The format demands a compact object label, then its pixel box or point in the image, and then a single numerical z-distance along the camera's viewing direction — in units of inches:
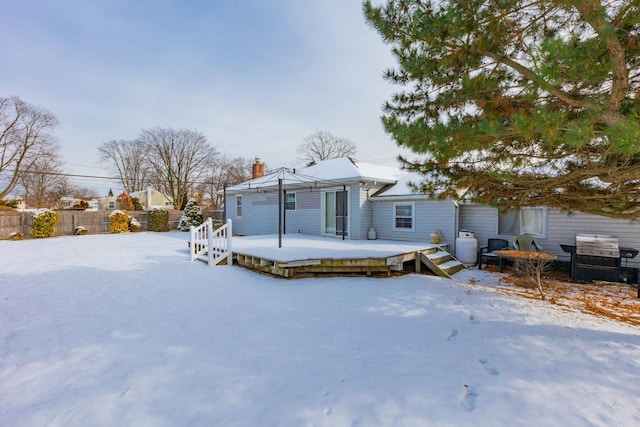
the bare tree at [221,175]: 1217.6
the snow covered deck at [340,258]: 271.0
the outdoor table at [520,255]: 251.4
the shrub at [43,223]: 566.3
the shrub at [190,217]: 719.1
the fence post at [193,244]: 336.8
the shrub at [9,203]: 788.0
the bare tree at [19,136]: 778.2
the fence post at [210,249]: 315.0
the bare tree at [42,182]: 872.3
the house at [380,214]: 314.0
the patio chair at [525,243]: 303.5
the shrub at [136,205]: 908.3
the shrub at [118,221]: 661.3
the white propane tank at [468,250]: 339.6
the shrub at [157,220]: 714.4
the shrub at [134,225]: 691.4
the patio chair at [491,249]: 330.3
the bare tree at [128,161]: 1162.0
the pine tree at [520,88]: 97.2
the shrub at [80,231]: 624.5
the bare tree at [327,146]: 1163.3
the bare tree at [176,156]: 1042.7
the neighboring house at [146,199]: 1189.1
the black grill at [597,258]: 256.7
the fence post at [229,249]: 317.1
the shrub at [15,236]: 550.0
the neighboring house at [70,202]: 1249.7
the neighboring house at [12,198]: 866.1
